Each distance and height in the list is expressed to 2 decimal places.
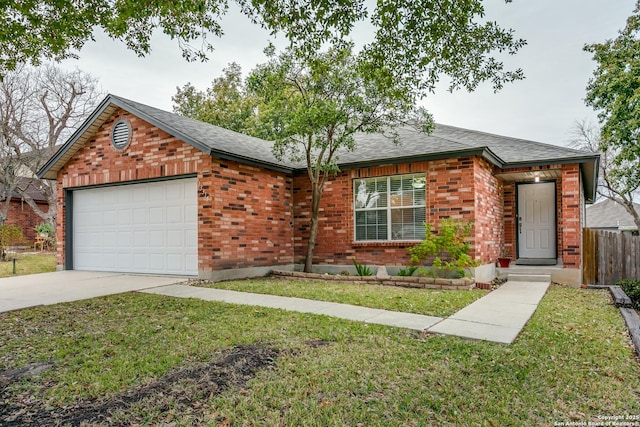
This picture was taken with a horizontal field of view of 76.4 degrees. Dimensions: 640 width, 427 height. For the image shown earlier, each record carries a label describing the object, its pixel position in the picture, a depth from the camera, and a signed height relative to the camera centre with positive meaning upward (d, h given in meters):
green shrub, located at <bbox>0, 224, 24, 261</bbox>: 14.50 -0.59
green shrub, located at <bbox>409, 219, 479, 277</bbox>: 9.23 -0.74
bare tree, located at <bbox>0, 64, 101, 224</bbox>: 18.77 +5.26
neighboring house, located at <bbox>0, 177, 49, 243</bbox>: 23.44 +0.39
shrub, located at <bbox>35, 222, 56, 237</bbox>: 21.52 -0.57
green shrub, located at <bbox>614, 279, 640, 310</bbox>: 8.57 -1.64
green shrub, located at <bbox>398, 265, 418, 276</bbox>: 9.84 -1.30
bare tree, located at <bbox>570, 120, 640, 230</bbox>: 24.08 +3.70
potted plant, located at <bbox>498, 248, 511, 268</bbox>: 10.98 -1.22
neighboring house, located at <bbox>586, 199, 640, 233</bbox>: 30.84 -0.02
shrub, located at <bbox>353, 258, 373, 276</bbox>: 10.38 -1.35
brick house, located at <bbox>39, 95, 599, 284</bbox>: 9.74 +0.51
